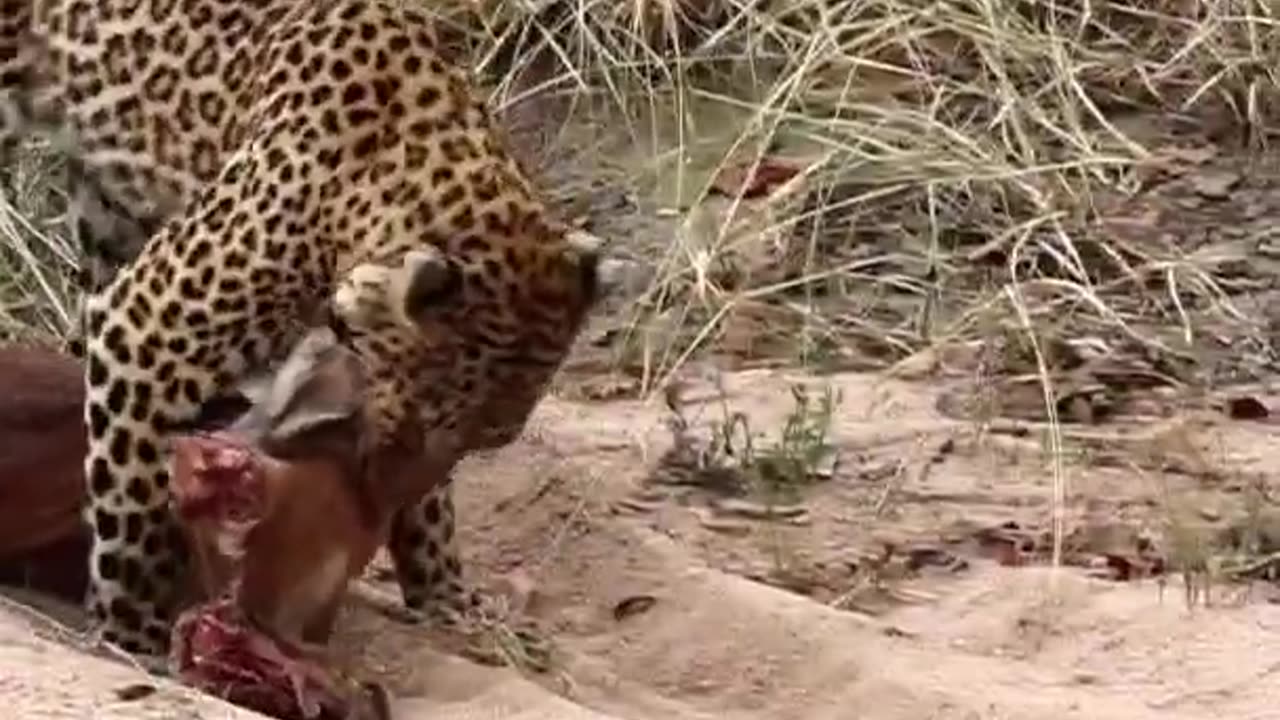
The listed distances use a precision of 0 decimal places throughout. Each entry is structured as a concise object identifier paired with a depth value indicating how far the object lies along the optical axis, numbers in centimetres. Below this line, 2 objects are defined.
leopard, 421
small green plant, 563
